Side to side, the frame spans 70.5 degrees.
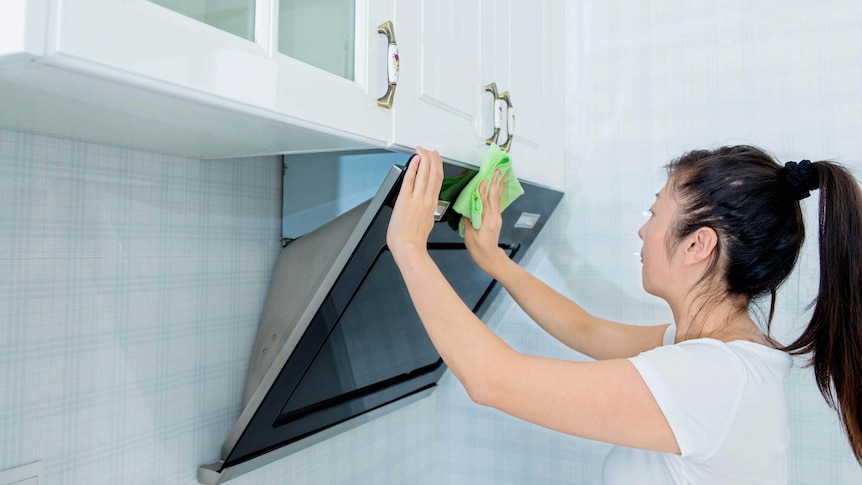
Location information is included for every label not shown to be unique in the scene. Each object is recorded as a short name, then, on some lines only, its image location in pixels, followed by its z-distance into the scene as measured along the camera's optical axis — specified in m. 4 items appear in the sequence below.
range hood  0.92
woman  0.78
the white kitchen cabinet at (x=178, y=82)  0.46
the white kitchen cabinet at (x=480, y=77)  0.90
